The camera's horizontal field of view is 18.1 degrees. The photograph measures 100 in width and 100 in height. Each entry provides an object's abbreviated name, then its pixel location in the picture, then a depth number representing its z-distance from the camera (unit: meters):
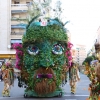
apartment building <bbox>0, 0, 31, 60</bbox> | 41.88
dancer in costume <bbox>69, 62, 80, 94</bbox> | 14.74
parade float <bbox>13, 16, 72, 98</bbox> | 12.57
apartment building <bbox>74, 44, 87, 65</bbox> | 133.50
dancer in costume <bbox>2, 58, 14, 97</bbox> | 14.01
